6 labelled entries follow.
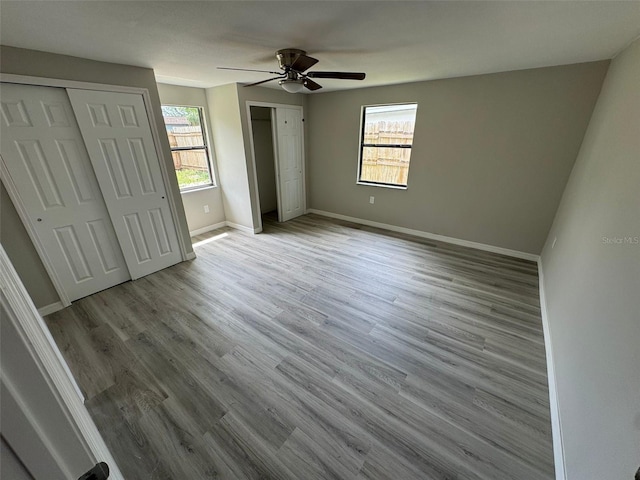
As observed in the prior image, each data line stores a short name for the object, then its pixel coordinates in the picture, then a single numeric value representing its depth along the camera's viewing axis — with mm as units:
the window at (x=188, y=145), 3797
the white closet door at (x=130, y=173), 2492
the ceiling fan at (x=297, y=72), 2150
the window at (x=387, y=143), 3976
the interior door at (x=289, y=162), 4422
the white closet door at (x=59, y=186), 2135
